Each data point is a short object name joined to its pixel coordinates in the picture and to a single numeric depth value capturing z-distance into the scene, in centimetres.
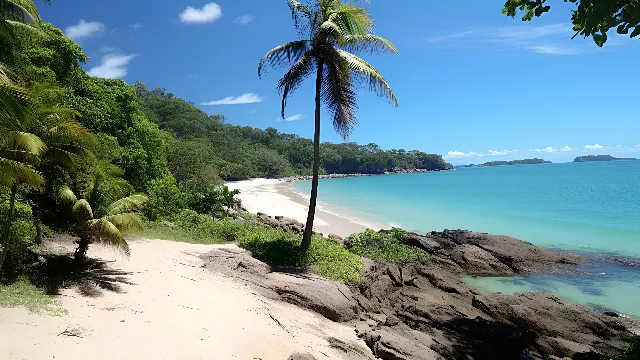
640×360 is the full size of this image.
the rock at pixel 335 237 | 1869
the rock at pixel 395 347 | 710
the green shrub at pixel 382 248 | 1499
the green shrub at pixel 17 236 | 691
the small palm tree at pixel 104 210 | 705
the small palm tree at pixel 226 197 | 1967
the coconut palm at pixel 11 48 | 405
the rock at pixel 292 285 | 888
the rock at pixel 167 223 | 1560
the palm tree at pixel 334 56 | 1136
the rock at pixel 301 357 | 570
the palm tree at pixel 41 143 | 561
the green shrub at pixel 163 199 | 1691
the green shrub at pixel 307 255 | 1124
